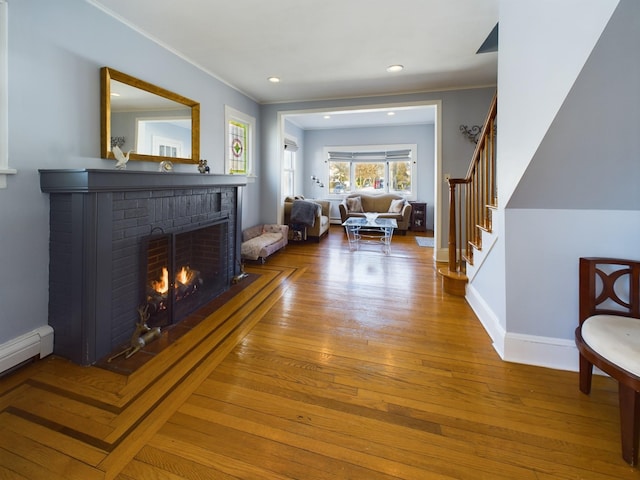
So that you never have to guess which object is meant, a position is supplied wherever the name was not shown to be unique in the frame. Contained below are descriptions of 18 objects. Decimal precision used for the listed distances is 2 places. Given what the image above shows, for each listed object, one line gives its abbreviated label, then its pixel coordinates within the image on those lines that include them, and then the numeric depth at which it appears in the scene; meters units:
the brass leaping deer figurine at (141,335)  1.97
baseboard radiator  1.74
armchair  5.64
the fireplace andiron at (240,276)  3.37
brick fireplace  1.81
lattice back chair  1.19
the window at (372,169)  7.86
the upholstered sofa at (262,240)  4.18
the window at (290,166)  7.36
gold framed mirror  2.37
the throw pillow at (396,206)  7.14
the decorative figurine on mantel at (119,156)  2.29
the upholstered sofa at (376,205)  7.00
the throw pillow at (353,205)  7.64
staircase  2.32
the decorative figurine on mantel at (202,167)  3.32
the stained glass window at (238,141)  4.25
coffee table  5.14
